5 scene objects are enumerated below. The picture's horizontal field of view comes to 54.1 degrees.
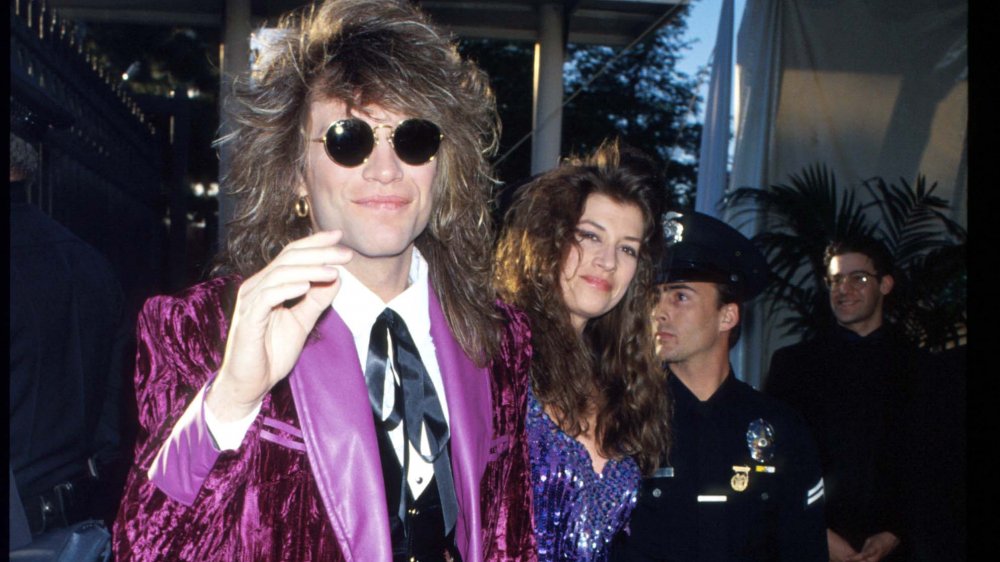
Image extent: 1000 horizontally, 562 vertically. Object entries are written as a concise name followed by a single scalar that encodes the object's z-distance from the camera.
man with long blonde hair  1.71
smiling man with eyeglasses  4.58
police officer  3.06
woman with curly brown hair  2.63
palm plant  6.04
